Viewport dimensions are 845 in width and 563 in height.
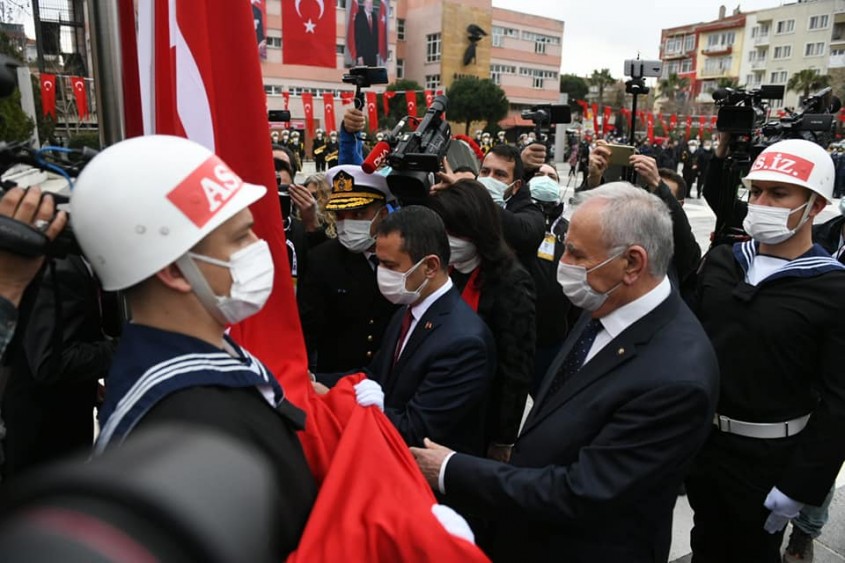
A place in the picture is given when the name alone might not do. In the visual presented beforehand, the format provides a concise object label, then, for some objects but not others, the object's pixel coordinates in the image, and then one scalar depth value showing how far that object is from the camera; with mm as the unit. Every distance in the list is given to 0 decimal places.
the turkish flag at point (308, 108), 30016
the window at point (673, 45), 89938
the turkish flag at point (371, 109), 26441
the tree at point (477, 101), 45344
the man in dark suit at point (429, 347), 2236
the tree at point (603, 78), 72812
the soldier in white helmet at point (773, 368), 2383
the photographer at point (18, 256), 1417
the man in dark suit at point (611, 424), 1753
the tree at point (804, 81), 50491
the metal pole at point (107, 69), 1864
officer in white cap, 3281
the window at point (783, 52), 69438
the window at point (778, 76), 69938
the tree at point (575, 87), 75006
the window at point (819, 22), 65250
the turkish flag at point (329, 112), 29069
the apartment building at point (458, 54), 50878
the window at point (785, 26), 68938
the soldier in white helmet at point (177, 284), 1199
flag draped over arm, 1413
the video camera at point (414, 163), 3104
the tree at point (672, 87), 67281
